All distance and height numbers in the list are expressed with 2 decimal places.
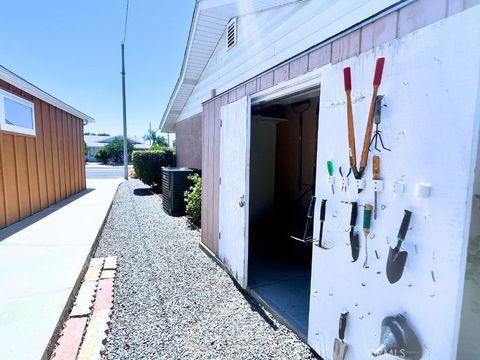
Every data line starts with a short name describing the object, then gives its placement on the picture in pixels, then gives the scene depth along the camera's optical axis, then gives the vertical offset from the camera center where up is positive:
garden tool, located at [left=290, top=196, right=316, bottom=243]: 2.11 -0.51
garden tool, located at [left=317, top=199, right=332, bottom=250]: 1.97 -0.54
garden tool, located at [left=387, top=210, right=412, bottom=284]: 1.40 -0.55
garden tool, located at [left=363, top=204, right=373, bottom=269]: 1.61 -0.39
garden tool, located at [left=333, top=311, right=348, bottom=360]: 1.82 -1.30
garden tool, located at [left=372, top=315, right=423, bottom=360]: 1.37 -0.98
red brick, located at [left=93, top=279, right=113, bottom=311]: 2.75 -1.58
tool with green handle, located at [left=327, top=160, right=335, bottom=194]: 1.89 -0.09
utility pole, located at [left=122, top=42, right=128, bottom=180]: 13.86 +1.97
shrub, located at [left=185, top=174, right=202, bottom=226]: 5.84 -1.09
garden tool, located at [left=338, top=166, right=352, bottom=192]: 1.76 -0.13
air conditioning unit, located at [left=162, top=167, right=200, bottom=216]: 6.95 -0.90
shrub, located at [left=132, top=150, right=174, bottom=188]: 11.01 -0.42
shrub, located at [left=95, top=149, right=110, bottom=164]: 32.27 -0.29
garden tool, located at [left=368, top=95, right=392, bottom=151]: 1.52 +0.25
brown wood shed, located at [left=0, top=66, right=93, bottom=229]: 5.25 +0.09
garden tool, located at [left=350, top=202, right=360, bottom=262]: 1.71 -0.52
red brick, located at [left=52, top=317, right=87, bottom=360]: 2.03 -1.55
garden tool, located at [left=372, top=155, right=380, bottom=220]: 1.56 -0.10
